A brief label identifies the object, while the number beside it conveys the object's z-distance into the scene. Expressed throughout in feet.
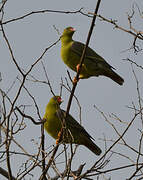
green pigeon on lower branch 34.60
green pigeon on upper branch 38.88
